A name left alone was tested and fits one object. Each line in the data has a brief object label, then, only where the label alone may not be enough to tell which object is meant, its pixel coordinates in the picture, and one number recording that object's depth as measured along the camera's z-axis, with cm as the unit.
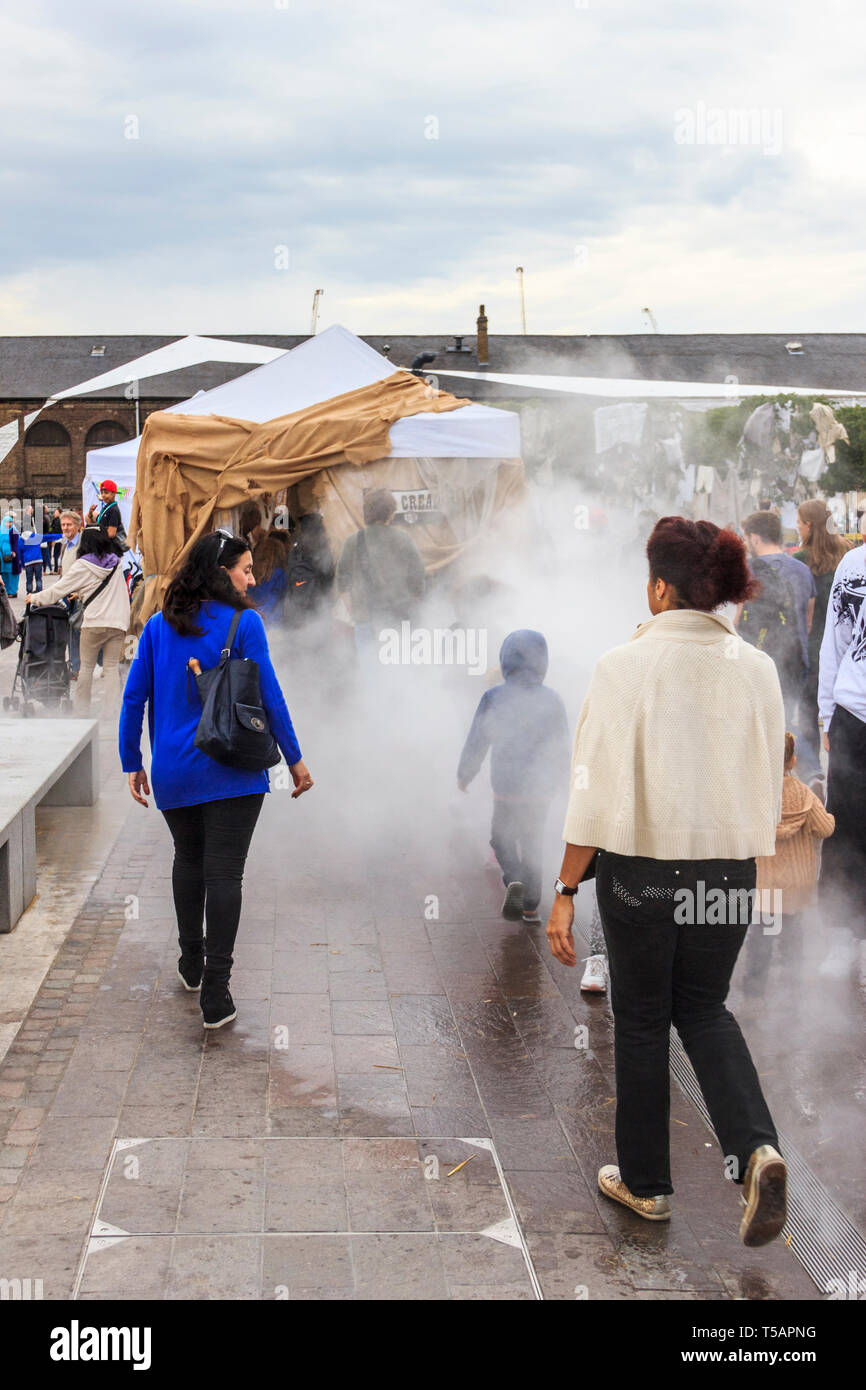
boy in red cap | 1357
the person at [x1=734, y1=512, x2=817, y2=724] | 673
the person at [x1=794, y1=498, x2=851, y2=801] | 708
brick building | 5831
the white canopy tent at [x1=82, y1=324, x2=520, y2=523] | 987
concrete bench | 575
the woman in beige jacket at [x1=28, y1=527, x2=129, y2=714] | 1077
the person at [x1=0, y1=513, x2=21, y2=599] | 2242
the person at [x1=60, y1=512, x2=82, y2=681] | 1140
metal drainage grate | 311
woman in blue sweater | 457
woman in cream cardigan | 317
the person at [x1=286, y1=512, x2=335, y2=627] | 973
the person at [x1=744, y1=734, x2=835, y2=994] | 485
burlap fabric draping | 949
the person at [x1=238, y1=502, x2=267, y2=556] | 984
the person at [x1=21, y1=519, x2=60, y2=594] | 2578
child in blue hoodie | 594
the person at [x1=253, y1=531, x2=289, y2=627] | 970
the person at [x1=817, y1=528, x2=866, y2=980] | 529
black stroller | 1132
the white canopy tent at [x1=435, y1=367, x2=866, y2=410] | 1573
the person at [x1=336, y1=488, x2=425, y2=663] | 904
